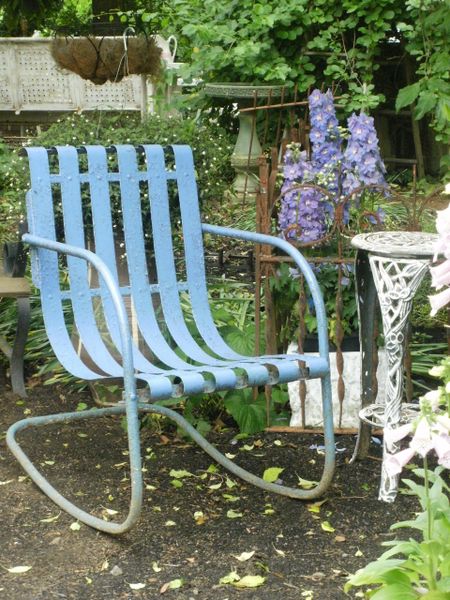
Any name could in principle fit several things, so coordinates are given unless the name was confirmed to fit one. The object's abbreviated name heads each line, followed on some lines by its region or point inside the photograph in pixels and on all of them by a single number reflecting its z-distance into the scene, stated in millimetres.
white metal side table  3160
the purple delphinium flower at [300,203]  3641
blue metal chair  3104
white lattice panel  11508
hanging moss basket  6445
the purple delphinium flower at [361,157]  3553
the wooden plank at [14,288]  4133
